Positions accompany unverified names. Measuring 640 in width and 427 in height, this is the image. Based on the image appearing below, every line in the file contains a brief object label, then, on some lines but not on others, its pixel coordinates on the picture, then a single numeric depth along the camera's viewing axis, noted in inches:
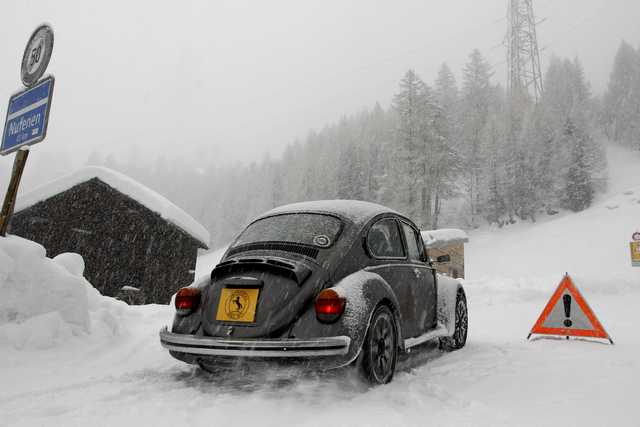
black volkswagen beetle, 138.2
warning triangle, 251.1
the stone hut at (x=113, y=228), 545.3
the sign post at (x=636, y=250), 695.7
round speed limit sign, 216.7
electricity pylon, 2172.7
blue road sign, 206.4
